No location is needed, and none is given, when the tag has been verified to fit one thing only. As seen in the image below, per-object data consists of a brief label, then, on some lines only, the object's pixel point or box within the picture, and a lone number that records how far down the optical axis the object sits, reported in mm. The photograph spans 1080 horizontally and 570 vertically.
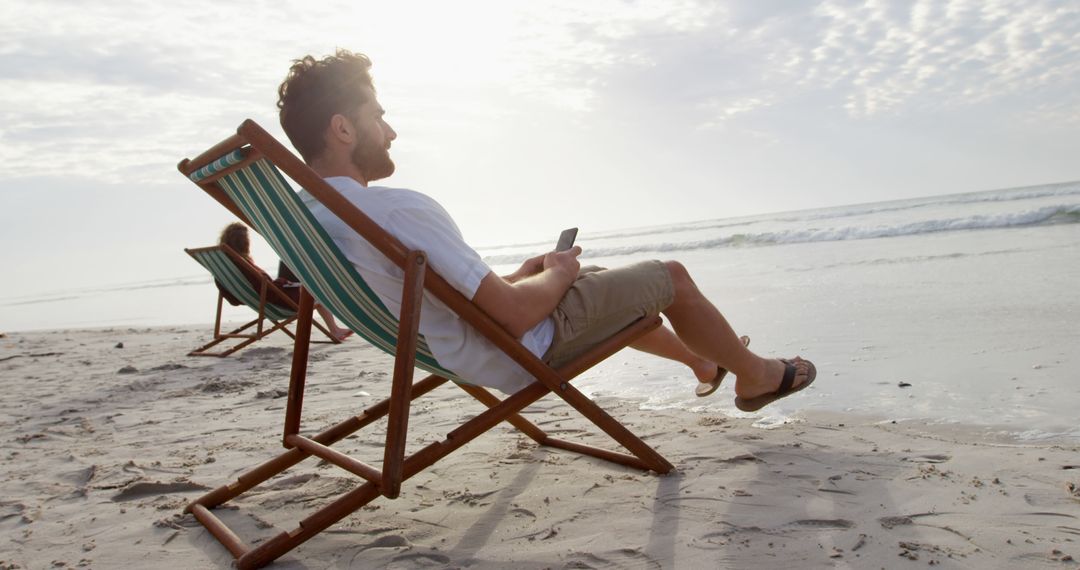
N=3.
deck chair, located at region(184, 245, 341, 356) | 6730
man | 2064
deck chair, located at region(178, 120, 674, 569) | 1954
